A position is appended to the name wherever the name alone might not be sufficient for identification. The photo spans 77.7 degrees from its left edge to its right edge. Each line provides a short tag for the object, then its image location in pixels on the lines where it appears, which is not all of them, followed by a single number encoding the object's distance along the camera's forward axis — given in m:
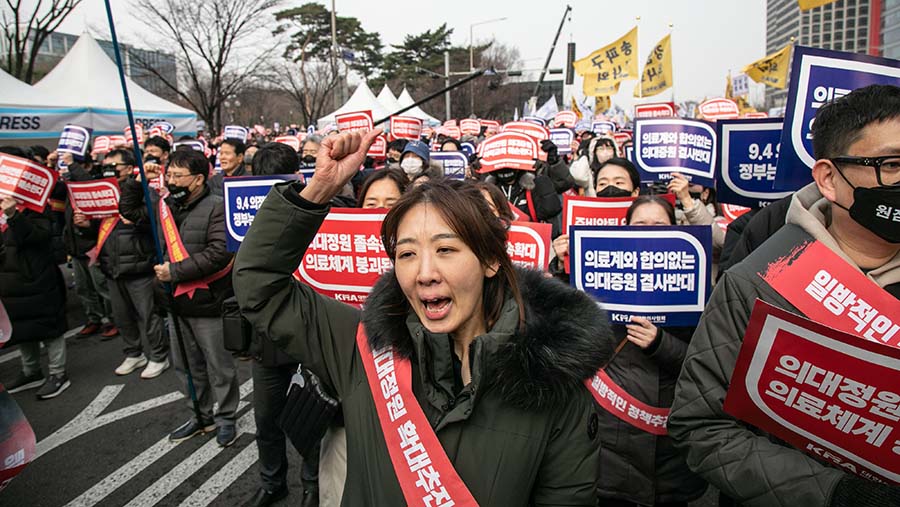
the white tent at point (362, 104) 19.81
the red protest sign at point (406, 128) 12.10
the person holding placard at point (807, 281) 1.44
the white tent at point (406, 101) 24.78
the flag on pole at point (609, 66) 11.47
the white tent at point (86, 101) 10.63
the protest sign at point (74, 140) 8.41
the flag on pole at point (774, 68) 10.54
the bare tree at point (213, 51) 23.05
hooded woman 1.48
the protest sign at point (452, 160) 7.47
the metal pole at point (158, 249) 3.62
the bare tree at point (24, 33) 16.64
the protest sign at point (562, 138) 12.11
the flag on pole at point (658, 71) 10.97
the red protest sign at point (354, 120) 8.41
